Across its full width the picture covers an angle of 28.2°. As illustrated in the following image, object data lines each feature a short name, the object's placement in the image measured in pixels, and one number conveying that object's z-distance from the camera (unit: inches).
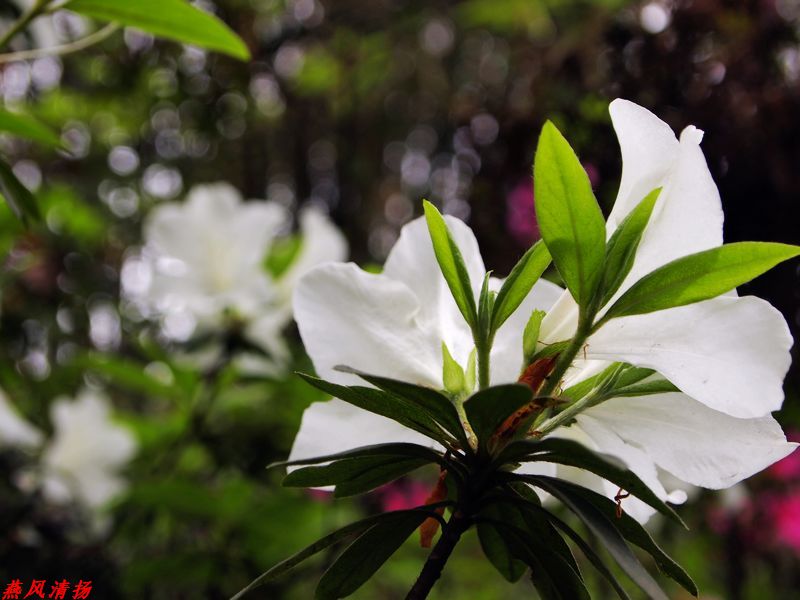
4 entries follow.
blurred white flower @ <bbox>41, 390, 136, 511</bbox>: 33.0
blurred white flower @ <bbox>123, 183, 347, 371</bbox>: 31.8
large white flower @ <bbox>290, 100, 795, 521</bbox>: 12.3
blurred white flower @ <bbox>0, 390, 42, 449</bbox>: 28.5
